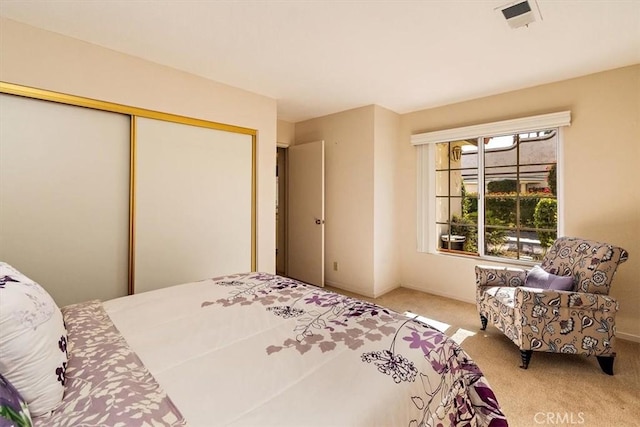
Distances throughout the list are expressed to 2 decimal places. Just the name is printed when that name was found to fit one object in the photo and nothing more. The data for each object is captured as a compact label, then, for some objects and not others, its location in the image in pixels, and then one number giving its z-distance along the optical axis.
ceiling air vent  1.79
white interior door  3.98
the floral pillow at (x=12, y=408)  0.61
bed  0.78
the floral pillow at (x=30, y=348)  0.75
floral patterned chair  2.03
